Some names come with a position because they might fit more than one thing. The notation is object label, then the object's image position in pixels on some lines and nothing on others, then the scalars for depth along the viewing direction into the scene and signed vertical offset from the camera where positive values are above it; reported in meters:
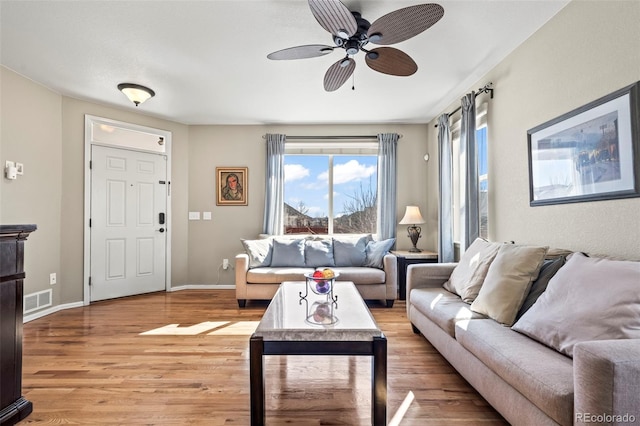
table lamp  4.53 -0.03
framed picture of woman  5.06 +0.55
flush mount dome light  3.48 +1.39
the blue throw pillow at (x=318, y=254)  4.31 -0.46
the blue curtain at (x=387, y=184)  4.86 +0.51
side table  4.27 -0.55
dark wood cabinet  1.68 -0.53
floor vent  3.46 -0.86
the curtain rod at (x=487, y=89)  3.16 +1.24
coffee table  1.55 -0.61
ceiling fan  1.84 +1.17
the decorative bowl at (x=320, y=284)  2.15 -0.43
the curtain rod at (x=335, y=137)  5.00 +1.25
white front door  4.22 -0.02
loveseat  3.94 -0.56
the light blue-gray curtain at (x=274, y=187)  4.88 +0.48
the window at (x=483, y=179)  3.39 +0.40
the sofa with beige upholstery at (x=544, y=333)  1.06 -0.54
